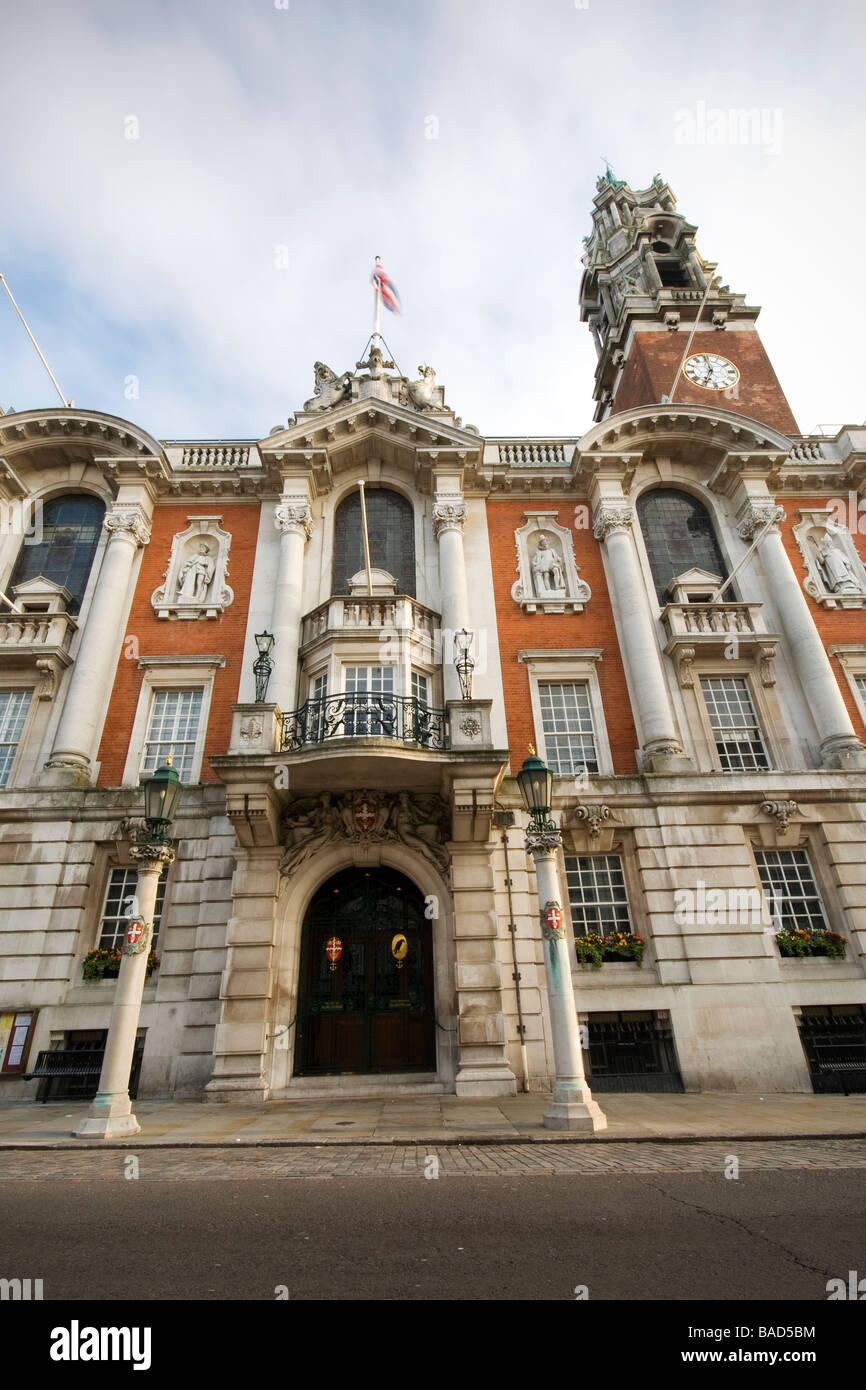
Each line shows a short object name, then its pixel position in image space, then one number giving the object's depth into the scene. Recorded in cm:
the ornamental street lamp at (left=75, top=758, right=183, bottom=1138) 978
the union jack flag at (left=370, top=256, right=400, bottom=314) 2196
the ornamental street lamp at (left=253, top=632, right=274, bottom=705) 1592
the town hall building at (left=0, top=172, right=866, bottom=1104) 1401
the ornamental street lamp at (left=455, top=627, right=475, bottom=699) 1583
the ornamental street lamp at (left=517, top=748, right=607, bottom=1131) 941
